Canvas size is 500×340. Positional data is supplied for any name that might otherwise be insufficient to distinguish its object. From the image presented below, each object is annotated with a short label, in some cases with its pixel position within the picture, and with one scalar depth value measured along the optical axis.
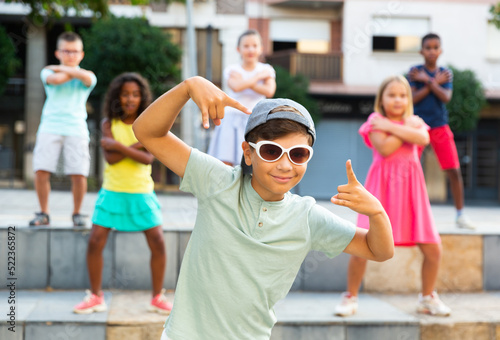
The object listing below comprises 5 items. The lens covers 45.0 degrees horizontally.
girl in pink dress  3.94
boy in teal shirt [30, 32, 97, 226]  4.68
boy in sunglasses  1.90
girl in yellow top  3.86
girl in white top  4.88
